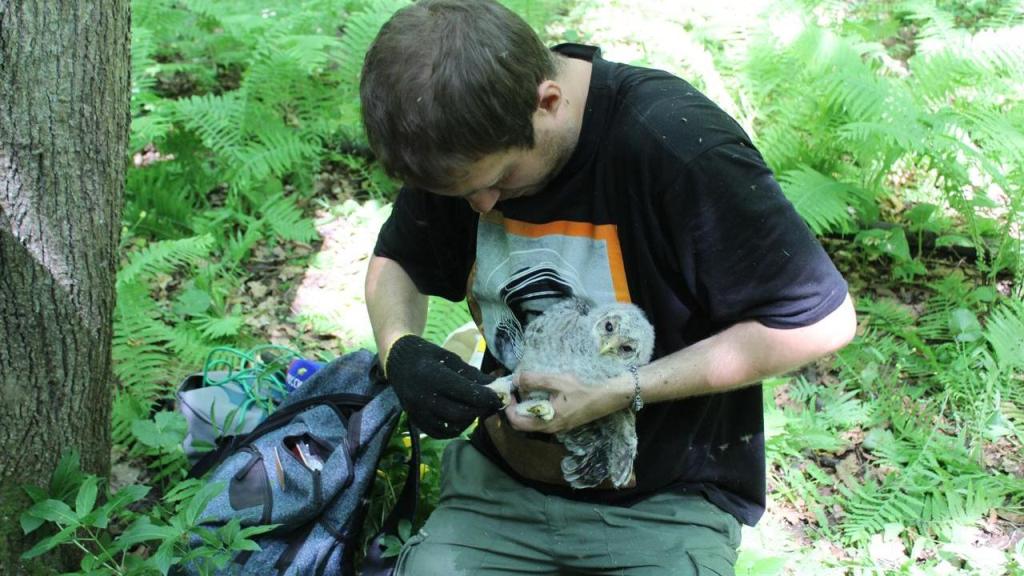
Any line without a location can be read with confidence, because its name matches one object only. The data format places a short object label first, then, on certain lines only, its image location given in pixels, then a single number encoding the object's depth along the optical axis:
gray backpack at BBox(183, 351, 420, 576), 2.67
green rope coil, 3.41
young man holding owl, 1.89
